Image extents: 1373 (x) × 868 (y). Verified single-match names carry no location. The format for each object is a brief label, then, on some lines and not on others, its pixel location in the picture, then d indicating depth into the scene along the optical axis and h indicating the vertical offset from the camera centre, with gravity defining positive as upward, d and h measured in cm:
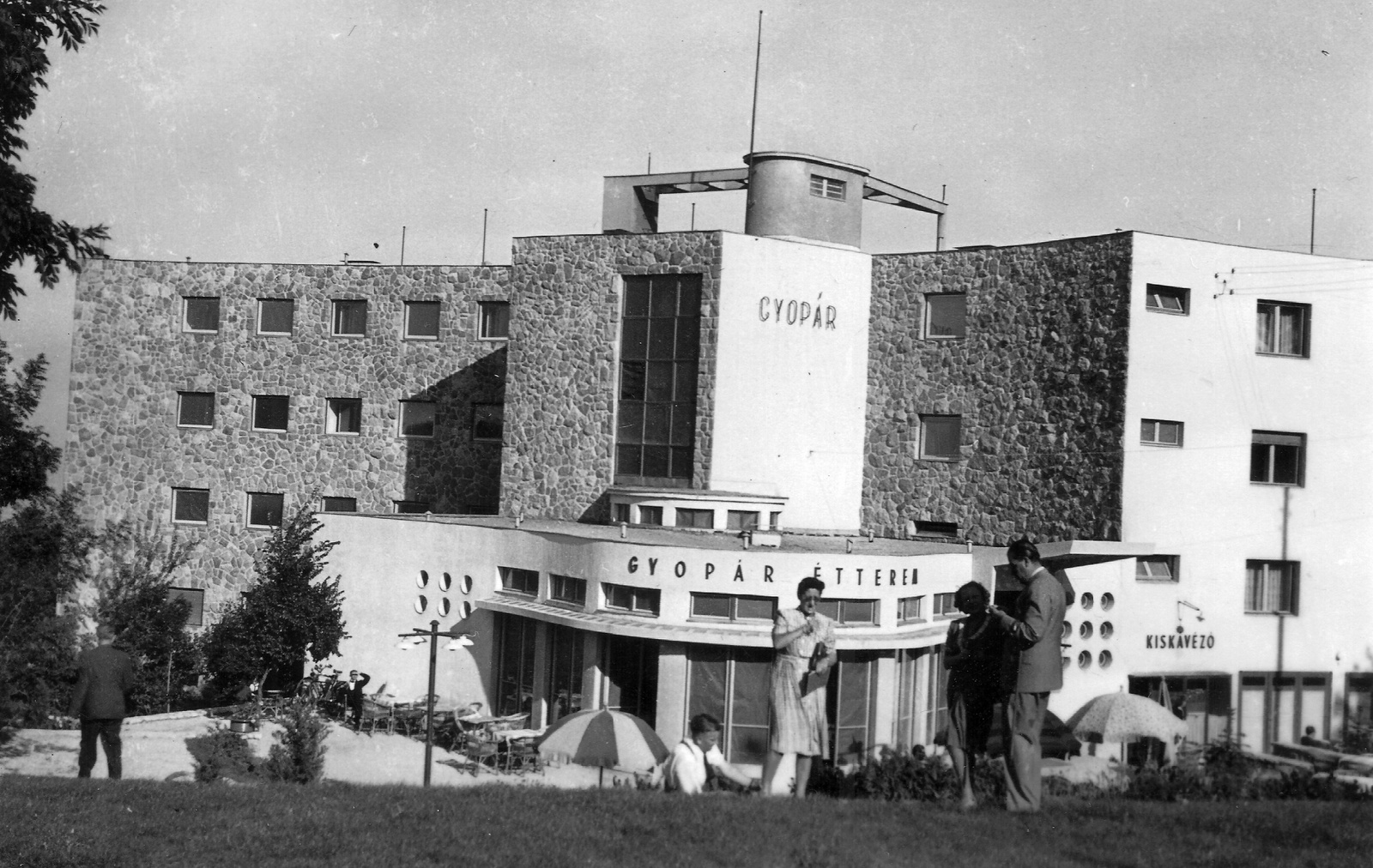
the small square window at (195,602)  3916 -492
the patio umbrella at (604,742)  1672 -365
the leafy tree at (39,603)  2383 -379
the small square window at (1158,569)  2847 -188
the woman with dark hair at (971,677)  1015 -157
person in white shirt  1189 -274
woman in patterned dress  1109 -177
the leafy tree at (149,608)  3434 -467
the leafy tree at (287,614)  2911 -385
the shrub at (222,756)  1842 -472
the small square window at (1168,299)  2934 +399
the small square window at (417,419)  3900 +75
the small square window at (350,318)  3959 +364
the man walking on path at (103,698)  1418 -286
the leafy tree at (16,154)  1797 +380
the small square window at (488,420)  3853 +80
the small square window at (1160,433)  2905 +103
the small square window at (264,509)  3947 -209
